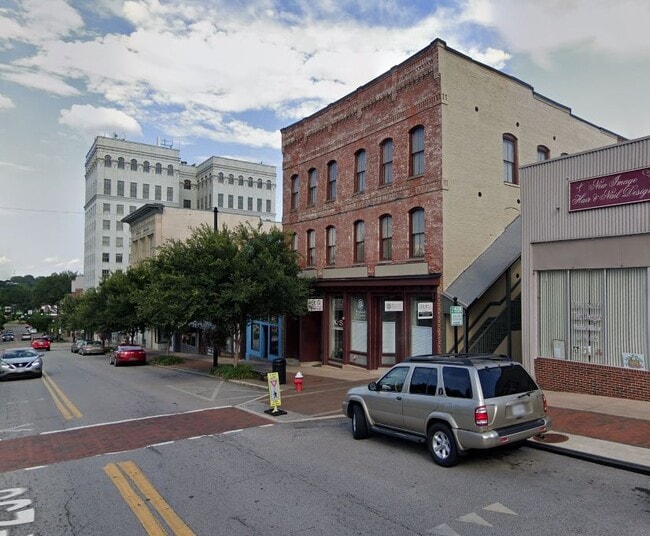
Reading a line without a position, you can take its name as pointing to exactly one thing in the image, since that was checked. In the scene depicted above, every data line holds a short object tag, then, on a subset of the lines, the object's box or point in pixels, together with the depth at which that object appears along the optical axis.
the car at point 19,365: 22.42
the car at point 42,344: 60.00
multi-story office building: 82.38
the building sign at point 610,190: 12.13
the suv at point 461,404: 7.45
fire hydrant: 16.55
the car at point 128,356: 30.07
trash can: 17.34
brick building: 18.23
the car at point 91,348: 45.09
